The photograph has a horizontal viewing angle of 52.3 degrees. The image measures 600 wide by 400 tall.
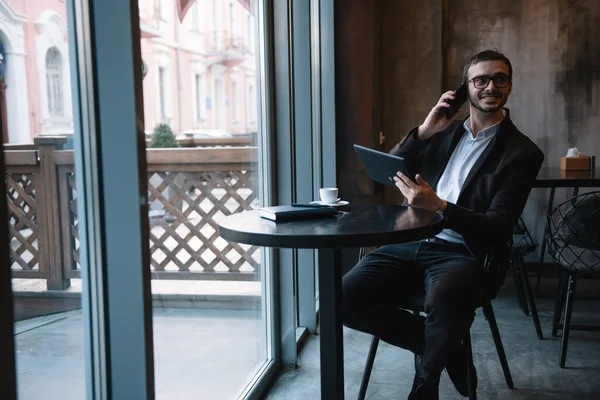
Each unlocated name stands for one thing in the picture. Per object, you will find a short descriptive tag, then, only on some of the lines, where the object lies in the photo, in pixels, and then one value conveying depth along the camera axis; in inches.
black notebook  65.9
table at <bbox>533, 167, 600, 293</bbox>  115.3
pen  70.4
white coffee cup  76.4
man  74.9
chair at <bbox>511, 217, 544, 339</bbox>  121.3
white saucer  76.8
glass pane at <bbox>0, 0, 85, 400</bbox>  41.3
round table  57.0
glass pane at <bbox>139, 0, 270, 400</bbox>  63.4
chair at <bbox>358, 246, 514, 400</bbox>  79.8
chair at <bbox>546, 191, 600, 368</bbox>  101.4
